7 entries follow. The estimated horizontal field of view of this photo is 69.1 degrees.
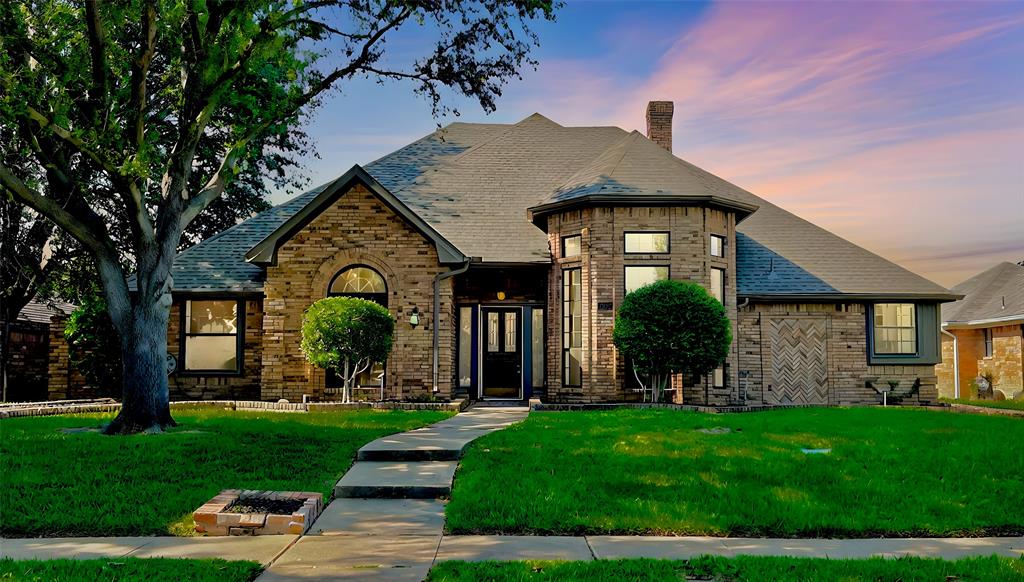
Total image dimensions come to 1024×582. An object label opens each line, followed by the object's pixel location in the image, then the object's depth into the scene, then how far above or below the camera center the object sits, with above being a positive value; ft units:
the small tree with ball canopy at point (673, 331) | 53.16 +0.53
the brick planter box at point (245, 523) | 21.08 -5.26
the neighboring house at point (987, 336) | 87.66 +0.38
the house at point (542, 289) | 56.49 +3.97
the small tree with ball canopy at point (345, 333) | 50.44 +0.33
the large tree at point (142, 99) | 35.35 +12.19
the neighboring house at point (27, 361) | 72.02 -2.33
